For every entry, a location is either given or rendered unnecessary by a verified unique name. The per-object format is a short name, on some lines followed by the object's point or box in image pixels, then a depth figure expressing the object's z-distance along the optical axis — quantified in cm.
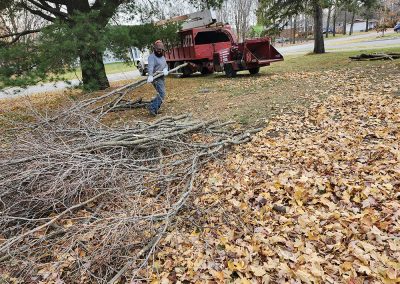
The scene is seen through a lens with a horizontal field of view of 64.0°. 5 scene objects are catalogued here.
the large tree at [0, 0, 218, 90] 735
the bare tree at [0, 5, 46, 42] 1045
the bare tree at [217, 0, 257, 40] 3791
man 794
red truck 1288
